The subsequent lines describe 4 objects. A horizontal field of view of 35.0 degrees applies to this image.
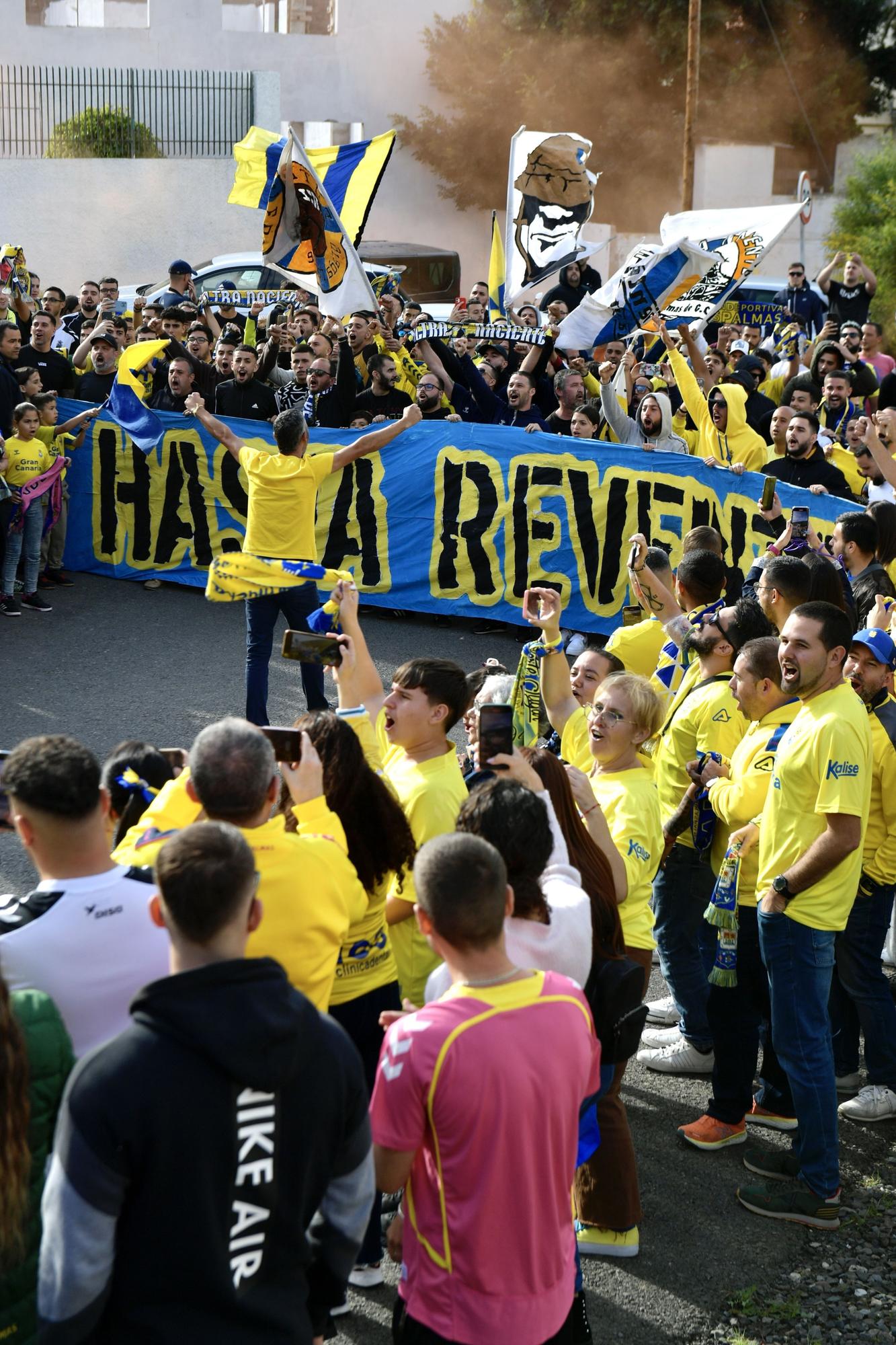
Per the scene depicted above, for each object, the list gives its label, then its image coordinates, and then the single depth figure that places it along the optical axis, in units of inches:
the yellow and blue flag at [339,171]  513.0
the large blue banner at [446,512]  419.5
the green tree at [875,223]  1163.3
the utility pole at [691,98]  1075.3
